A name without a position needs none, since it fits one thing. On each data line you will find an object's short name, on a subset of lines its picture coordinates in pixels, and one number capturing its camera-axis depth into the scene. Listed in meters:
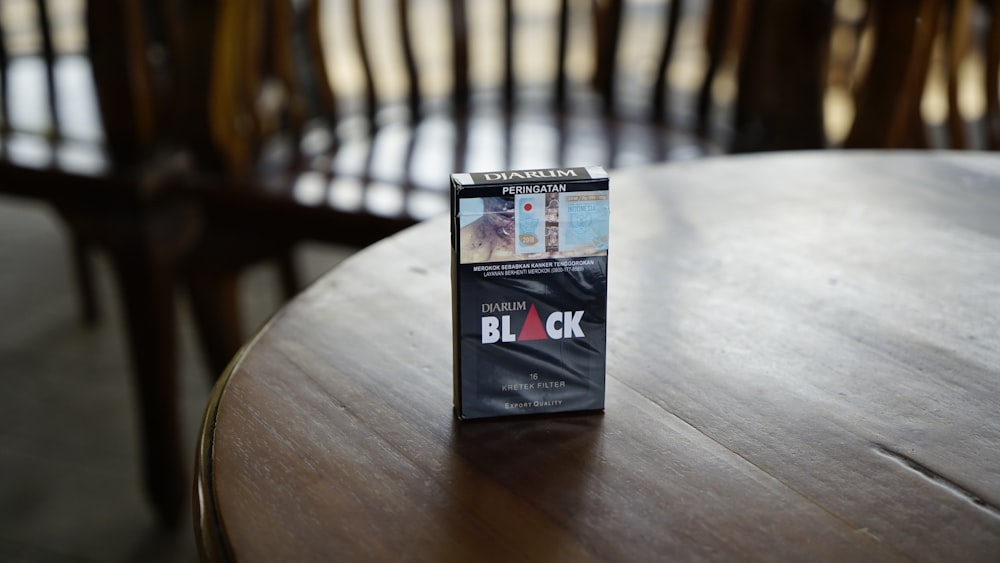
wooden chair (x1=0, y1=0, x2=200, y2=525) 1.53
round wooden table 0.56
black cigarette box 0.62
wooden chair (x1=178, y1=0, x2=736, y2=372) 1.57
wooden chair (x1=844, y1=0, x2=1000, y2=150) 1.55
